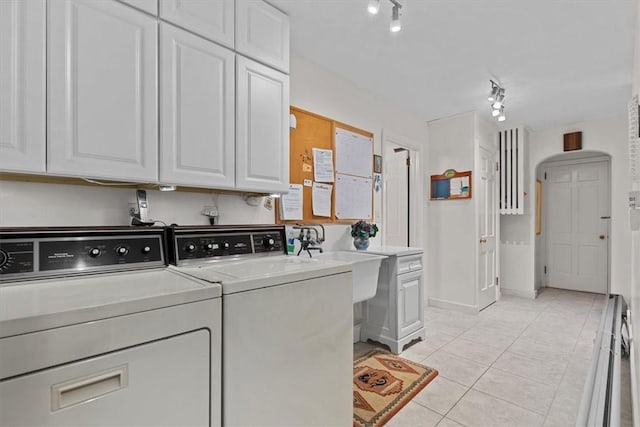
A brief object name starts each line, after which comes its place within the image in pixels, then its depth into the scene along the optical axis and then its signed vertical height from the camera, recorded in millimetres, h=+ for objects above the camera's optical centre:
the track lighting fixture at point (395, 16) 1740 +1120
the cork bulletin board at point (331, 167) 2451 +407
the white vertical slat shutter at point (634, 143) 1550 +405
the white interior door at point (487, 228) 3811 -196
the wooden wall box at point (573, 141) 4148 +985
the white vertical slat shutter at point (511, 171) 4309 +607
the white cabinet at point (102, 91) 1132 +484
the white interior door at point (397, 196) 3938 +229
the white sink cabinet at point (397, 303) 2654 -809
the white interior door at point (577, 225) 4656 -190
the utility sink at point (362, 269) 2289 -434
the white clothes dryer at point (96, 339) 716 -332
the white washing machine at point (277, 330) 1068 -460
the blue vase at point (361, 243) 2777 -268
